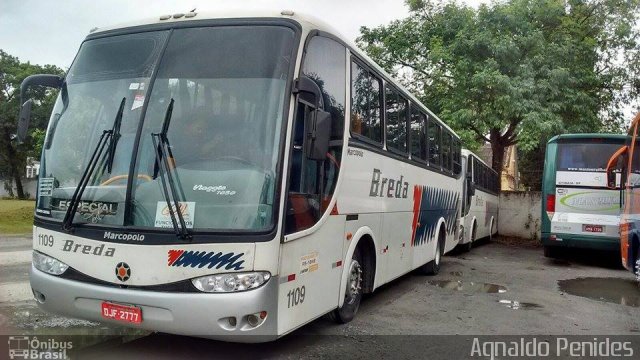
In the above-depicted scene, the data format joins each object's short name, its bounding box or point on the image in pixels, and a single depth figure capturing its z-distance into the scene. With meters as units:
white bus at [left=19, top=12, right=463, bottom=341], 4.05
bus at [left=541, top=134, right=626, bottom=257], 12.46
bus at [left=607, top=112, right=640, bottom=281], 8.80
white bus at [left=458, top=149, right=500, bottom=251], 14.87
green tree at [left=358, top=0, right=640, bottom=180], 17.72
